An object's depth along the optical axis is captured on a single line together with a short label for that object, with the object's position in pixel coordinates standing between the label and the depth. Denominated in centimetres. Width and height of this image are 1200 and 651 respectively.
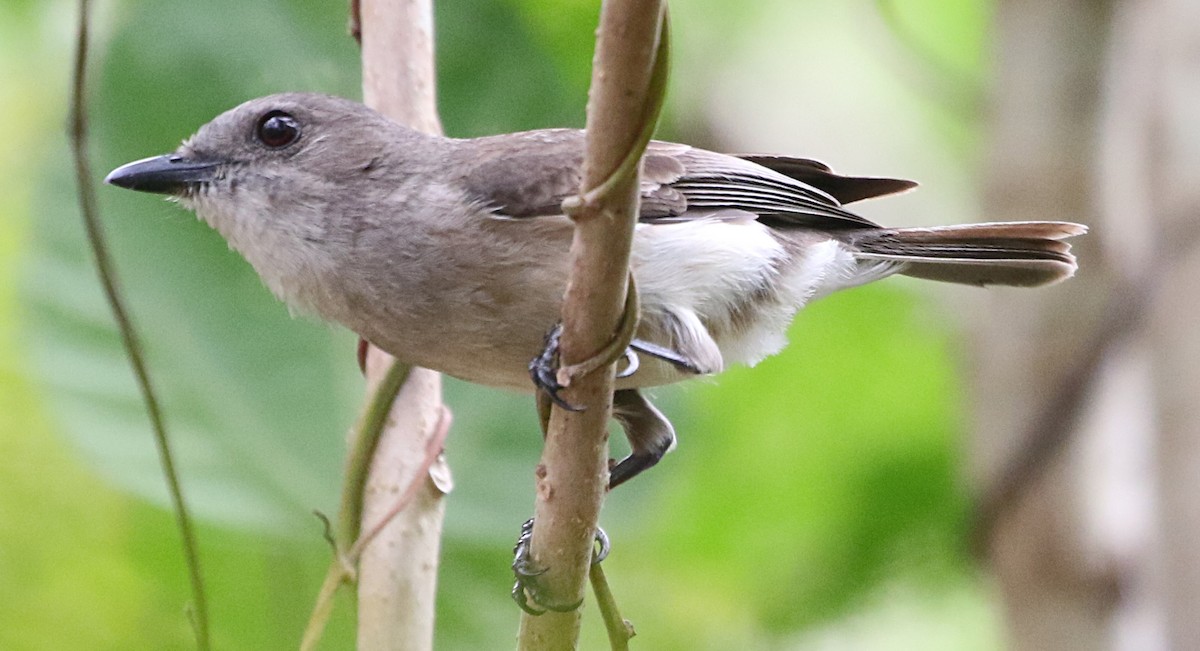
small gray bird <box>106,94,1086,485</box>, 431
